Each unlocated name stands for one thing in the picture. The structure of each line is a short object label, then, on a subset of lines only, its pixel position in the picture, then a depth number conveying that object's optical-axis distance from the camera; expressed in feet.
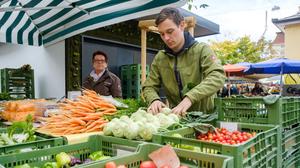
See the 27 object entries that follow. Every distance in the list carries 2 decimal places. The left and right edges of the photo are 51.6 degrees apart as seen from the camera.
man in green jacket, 8.09
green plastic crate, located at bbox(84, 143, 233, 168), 3.99
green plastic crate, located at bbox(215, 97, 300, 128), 6.83
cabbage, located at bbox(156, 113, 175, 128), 6.37
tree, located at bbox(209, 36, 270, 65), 79.92
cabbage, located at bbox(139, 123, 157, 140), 5.68
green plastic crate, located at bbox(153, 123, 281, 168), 4.27
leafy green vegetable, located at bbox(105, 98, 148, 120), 8.15
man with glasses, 15.02
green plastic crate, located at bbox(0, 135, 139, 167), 4.44
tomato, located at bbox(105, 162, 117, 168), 3.98
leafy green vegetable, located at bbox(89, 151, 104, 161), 5.07
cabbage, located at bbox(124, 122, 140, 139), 5.68
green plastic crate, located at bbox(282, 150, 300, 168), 7.28
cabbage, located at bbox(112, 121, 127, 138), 5.81
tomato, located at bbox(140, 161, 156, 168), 4.27
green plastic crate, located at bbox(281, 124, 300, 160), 7.16
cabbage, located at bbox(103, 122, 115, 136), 6.10
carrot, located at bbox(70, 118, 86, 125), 7.60
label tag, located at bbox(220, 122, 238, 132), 6.89
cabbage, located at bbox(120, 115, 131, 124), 6.22
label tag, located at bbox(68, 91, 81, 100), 12.75
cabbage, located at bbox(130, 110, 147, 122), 6.53
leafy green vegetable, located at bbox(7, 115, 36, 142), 6.09
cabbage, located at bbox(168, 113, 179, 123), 6.70
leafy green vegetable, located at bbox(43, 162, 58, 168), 4.55
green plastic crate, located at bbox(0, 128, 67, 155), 4.82
